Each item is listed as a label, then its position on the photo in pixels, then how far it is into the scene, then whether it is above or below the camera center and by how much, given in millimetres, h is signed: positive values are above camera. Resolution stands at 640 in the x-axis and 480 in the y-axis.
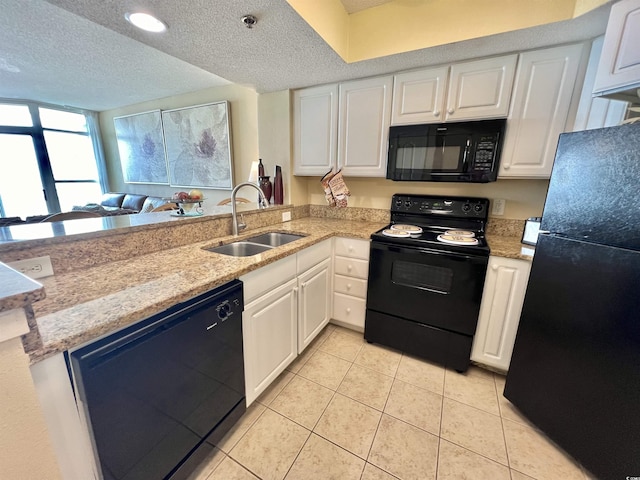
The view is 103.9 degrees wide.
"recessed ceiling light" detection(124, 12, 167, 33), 1254 +802
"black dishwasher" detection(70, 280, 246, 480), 750 -737
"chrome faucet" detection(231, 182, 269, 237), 1773 -259
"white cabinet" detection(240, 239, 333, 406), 1341 -796
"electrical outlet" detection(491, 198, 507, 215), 1988 -143
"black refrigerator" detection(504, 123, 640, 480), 979 -513
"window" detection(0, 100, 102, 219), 4430 +335
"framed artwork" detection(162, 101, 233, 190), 3439 +508
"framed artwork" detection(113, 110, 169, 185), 4199 +562
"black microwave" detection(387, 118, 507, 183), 1695 +249
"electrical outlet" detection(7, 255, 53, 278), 991 -356
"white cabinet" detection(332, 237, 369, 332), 2041 -797
